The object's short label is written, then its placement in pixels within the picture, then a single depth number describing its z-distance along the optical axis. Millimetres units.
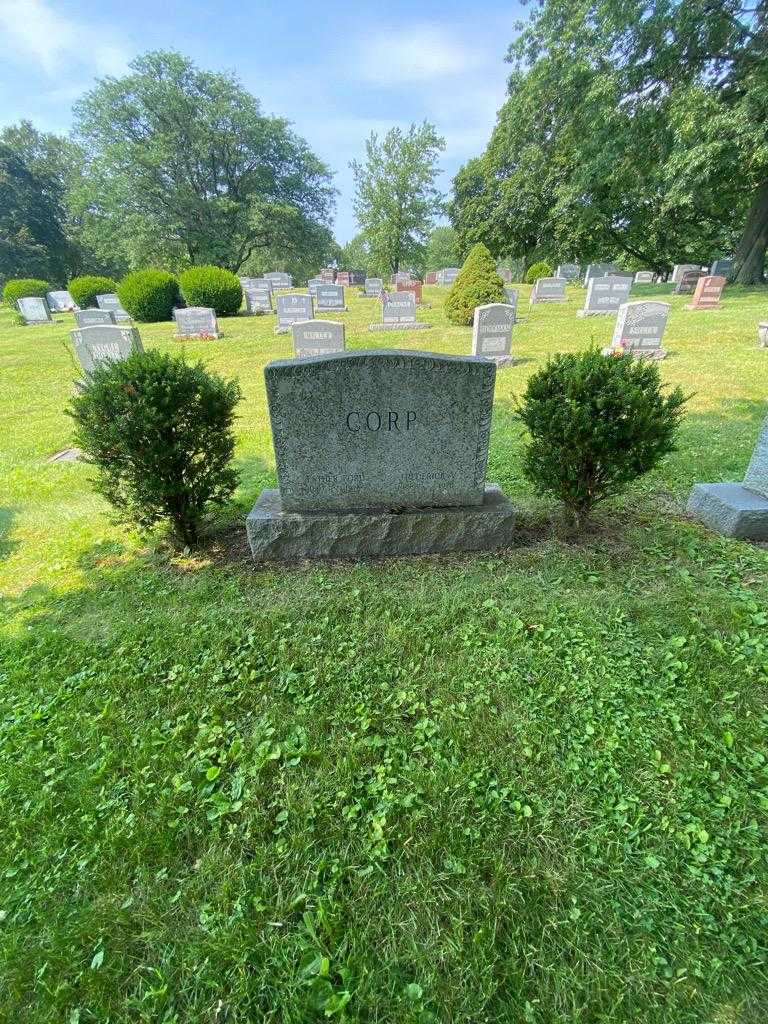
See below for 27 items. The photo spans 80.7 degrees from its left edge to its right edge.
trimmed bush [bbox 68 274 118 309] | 22406
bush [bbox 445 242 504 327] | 13273
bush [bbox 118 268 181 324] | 18053
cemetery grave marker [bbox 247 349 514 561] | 3070
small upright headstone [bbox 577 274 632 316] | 15047
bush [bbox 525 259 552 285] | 27641
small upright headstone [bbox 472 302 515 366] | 9039
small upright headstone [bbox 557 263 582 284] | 27469
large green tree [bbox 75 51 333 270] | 26906
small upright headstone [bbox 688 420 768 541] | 3416
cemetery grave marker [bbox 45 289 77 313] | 26406
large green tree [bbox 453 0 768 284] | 14461
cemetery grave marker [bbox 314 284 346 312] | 18156
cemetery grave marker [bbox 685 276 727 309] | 14461
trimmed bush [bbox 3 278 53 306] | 23031
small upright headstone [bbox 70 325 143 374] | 7957
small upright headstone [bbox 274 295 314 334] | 14516
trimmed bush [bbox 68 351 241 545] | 2871
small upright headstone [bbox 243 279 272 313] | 20344
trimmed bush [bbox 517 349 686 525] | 2938
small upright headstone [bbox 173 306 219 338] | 13945
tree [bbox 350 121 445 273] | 35562
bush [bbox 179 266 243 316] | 18047
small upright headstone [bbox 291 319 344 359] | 9219
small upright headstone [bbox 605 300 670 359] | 9016
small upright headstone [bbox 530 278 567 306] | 19219
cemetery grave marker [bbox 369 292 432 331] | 14555
